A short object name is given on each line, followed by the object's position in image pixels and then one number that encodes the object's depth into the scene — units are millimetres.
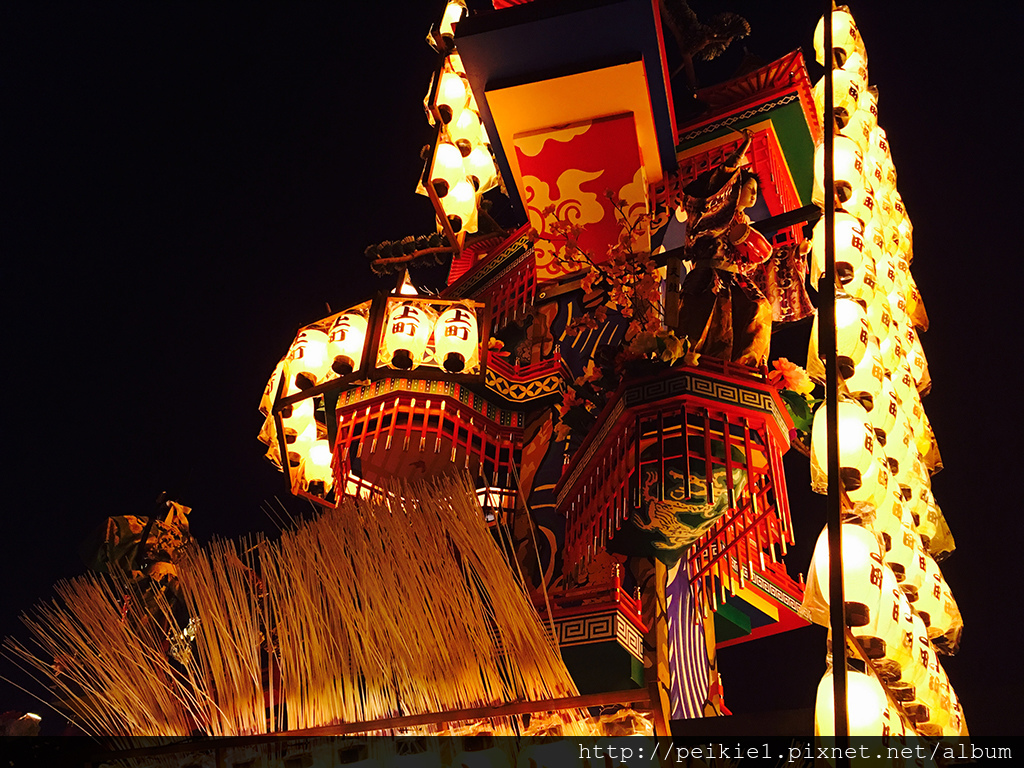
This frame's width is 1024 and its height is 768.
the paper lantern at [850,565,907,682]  3465
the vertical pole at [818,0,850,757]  2436
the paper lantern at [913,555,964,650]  4555
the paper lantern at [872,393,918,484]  4649
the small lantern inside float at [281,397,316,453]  6594
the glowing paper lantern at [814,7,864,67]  6180
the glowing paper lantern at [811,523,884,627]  3471
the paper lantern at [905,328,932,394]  5758
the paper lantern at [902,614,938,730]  3559
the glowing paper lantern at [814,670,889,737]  3178
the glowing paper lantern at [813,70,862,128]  5375
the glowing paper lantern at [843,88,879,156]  5582
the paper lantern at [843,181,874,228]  5137
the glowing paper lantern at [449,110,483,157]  6734
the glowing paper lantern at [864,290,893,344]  4855
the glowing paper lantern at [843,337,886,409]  4320
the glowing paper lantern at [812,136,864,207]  4996
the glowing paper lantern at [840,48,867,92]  6059
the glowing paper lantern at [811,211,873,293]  4617
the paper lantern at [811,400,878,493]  3926
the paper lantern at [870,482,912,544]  4090
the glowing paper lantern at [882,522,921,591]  4258
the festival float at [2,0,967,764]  3508
